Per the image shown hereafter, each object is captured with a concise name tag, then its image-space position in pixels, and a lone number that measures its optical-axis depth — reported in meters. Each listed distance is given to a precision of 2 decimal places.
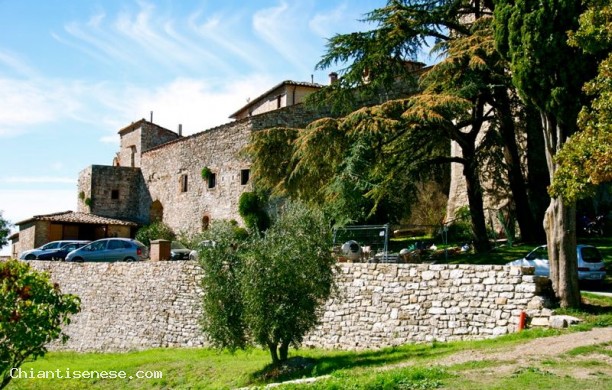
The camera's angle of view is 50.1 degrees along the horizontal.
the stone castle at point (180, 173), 35.00
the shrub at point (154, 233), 39.16
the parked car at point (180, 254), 27.94
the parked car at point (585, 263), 17.23
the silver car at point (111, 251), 28.95
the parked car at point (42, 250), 31.50
